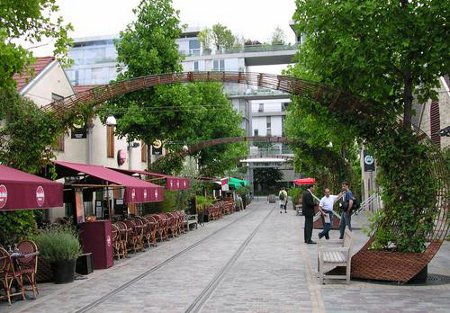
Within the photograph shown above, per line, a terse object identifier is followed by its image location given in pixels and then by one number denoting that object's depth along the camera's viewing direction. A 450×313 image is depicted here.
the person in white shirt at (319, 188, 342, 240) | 18.96
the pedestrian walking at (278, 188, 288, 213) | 43.26
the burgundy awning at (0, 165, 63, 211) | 8.41
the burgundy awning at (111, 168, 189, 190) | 22.18
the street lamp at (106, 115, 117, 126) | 19.09
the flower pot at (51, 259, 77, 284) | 11.91
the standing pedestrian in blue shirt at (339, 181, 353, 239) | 18.52
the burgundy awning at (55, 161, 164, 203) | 14.73
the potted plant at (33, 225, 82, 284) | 11.85
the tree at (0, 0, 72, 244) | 11.65
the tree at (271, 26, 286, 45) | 76.12
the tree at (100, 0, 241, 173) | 23.98
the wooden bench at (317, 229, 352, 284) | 10.75
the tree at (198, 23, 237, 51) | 76.94
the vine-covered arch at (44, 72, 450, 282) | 10.67
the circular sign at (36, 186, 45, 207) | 9.38
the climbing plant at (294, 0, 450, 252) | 10.76
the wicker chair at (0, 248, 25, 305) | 9.67
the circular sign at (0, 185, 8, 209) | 8.21
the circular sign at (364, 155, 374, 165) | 25.92
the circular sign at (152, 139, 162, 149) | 28.28
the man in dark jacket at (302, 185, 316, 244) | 18.30
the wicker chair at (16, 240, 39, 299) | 10.26
